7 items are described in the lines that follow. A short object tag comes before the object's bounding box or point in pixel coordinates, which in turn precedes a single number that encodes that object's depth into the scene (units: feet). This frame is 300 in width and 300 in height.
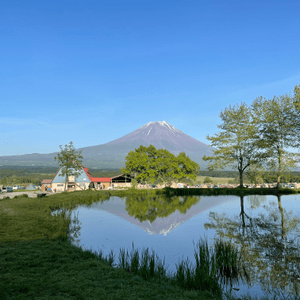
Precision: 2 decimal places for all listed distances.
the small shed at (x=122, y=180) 198.59
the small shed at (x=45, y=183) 217.89
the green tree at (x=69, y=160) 154.61
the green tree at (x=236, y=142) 132.57
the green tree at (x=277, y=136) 118.01
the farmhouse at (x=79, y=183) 182.50
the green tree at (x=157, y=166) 176.45
